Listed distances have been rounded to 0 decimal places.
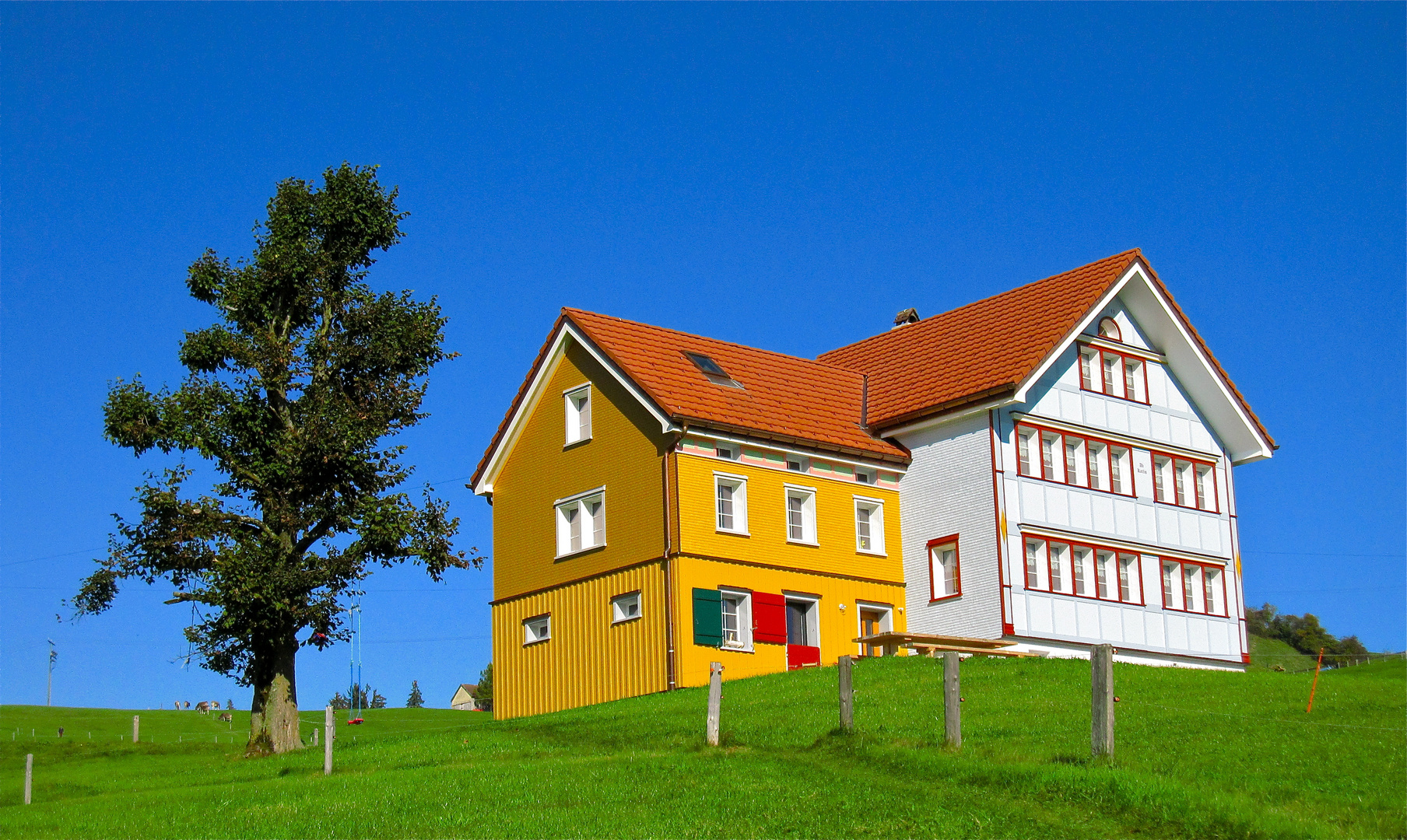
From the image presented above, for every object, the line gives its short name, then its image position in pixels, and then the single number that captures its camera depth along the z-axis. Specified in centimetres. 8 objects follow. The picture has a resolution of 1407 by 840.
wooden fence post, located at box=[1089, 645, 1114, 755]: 2056
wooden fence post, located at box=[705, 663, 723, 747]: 2494
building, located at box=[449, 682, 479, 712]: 15996
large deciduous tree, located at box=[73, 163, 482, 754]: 3647
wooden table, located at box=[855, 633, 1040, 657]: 3741
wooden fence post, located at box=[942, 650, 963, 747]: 2219
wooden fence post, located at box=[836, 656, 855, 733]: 2386
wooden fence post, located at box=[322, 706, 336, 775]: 2667
